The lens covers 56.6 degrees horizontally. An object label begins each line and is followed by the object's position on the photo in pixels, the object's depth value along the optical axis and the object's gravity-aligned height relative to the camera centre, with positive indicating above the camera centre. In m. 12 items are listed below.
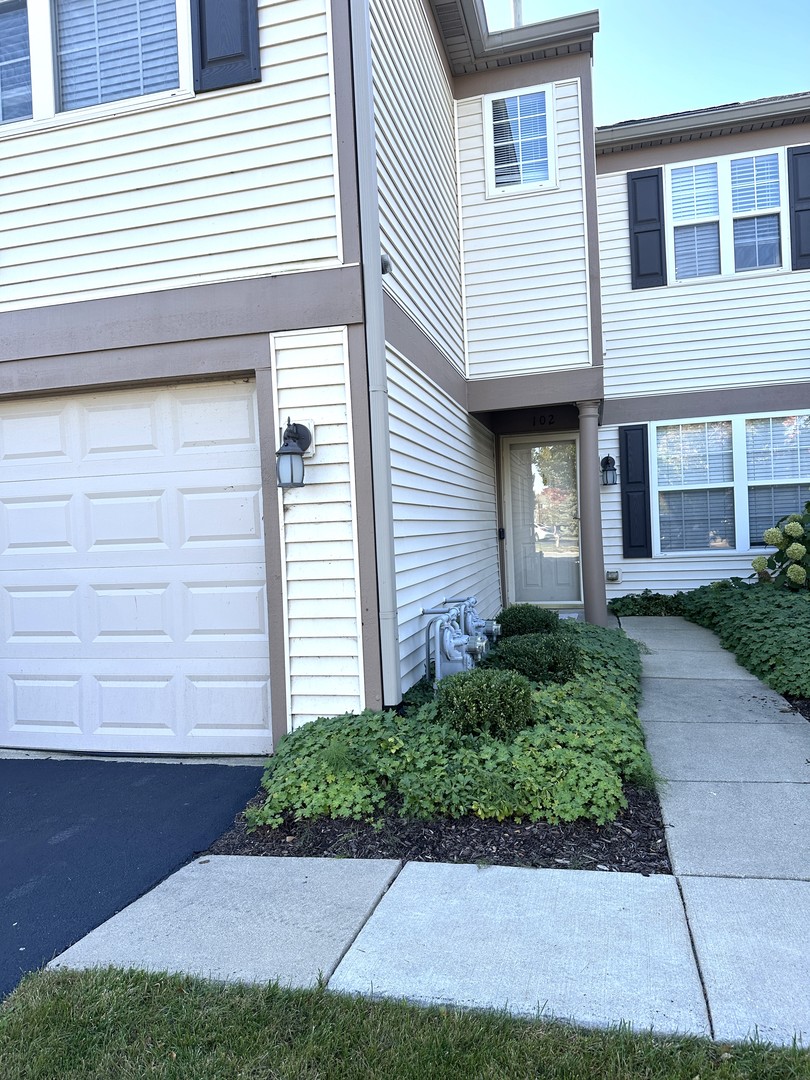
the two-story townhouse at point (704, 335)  9.40 +2.32
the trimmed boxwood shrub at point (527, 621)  6.34 -0.83
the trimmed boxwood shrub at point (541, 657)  5.07 -0.92
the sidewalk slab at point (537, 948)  2.23 -1.42
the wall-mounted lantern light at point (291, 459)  4.13 +0.40
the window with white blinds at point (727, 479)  9.39 +0.46
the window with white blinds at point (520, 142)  7.40 +3.80
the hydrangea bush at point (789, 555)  7.63 -0.45
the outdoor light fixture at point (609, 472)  9.80 +0.63
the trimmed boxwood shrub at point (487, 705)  3.99 -0.97
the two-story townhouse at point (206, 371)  4.27 +0.99
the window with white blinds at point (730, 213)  9.49 +3.86
